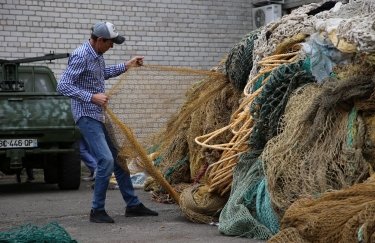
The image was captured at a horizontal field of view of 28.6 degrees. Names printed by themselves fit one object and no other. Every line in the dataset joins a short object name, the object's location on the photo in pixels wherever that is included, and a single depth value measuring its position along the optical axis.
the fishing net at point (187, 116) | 8.41
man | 7.45
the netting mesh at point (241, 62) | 8.75
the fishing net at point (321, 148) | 6.05
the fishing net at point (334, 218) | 4.86
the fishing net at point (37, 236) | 5.55
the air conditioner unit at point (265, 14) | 16.36
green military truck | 10.86
